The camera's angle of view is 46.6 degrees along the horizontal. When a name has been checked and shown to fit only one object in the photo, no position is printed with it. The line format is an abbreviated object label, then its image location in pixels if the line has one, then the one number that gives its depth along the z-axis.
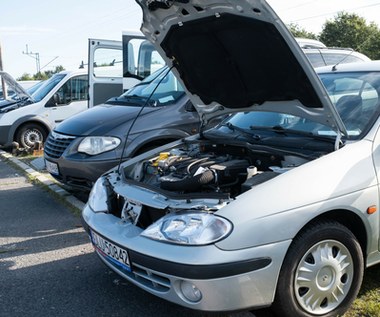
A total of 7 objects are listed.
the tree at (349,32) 45.25
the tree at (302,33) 52.40
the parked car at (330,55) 7.35
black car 5.23
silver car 2.49
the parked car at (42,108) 10.44
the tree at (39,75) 67.27
